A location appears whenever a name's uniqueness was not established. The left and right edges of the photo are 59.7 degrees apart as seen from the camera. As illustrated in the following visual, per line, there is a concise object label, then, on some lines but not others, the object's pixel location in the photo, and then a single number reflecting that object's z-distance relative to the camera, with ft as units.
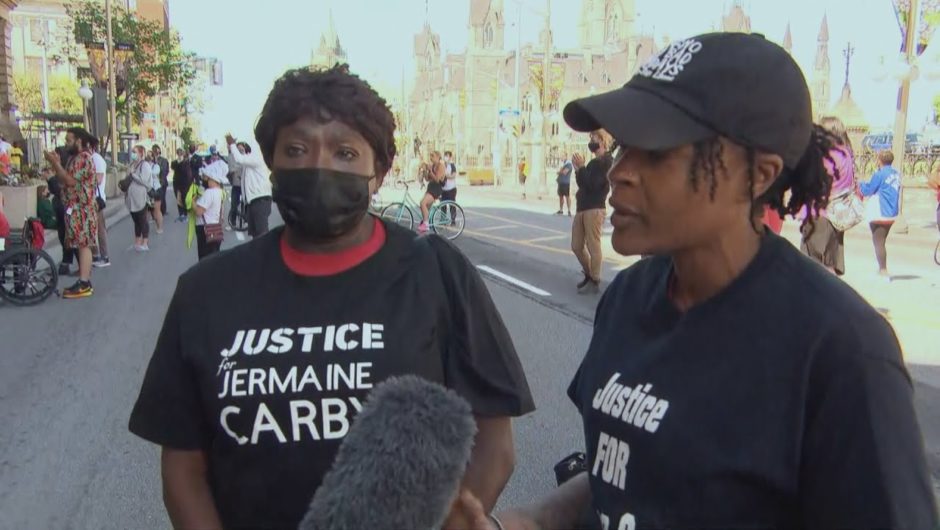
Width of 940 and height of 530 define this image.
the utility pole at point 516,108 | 146.00
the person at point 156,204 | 59.29
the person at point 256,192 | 35.27
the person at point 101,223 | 39.65
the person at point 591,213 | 32.71
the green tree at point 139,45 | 127.85
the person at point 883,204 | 38.42
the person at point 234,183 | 58.90
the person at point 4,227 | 29.86
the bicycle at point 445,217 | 59.88
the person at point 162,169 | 75.60
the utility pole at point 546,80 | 119.34
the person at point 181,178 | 64.39
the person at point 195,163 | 63.41
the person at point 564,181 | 87.04
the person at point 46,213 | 38.45
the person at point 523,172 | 151.16
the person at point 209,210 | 31.53
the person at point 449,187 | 63.57
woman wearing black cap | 4.19
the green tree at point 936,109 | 185.16
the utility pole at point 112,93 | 102.93
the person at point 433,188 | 60.23
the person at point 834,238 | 24.99
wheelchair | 30.73
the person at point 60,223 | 38.06
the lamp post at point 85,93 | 97.21
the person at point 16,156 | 73.36
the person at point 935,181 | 46.35
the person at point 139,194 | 46.47
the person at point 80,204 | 32.94
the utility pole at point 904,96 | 60.23
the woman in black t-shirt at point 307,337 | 5.99
